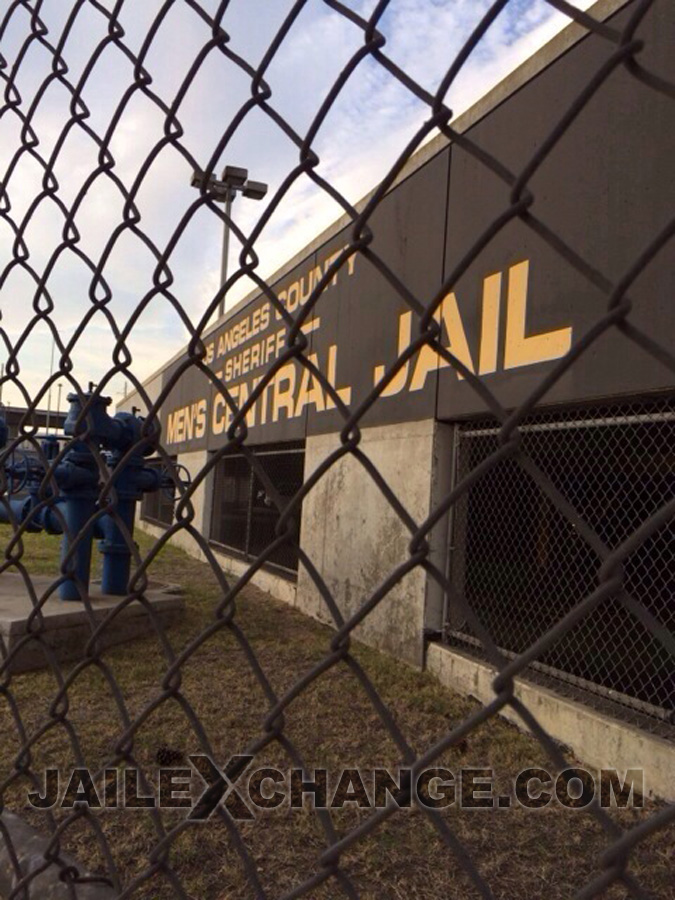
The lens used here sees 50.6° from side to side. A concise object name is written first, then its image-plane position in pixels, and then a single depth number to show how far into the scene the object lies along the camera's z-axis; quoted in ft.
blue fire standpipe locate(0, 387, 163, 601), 18.75
